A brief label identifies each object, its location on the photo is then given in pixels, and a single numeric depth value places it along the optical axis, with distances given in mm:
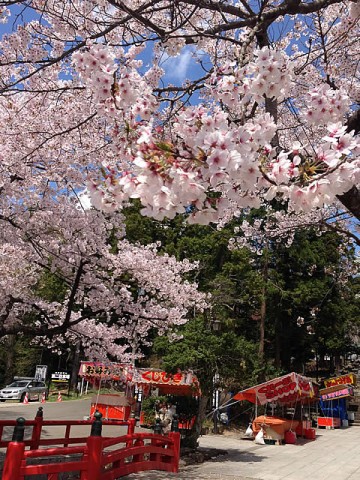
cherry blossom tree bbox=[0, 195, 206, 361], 9281
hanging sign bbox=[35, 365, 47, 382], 28531
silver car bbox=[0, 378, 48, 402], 26177
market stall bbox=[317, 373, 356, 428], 22547
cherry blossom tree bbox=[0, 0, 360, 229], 2781
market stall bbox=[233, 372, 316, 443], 15562
